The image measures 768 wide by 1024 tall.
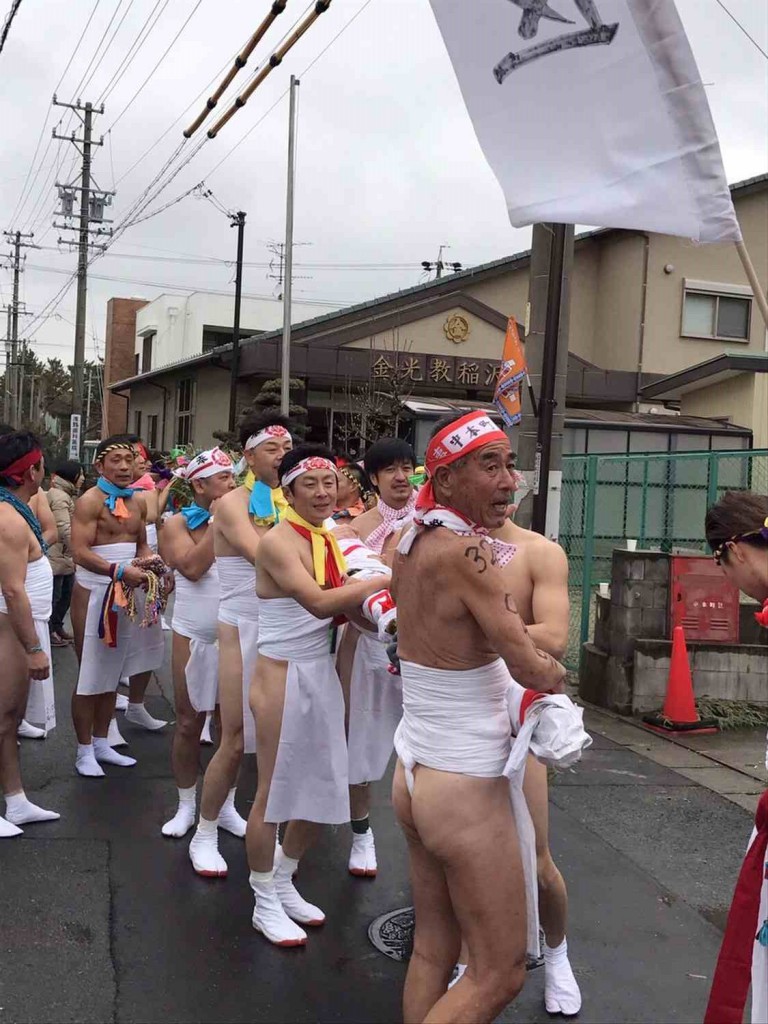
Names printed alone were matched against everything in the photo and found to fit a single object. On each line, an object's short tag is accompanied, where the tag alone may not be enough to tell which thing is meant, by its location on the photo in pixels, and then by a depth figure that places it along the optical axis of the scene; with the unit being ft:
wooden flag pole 10.06
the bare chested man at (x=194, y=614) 16.49
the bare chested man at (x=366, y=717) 15.14
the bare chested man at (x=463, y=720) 8.31
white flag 12.04
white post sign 93.04
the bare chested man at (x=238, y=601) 14.48
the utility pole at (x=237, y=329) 74.64
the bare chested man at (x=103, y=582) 19.79
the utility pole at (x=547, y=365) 24.70
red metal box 25.82
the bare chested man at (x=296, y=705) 12.86
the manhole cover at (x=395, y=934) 12.78
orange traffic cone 24.52
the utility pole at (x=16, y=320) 166.50
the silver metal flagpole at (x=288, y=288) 66.39
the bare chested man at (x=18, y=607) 15.52
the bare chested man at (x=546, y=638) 10.43
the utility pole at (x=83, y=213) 91.09
